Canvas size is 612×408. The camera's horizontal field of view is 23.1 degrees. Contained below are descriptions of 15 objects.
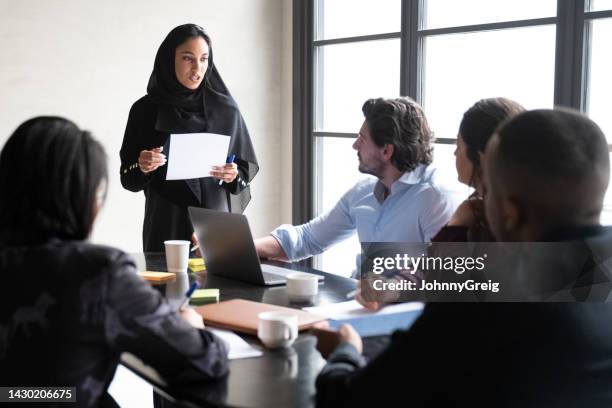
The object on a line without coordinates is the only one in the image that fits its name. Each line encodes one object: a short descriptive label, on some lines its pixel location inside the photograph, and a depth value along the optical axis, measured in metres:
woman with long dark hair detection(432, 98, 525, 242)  3.81
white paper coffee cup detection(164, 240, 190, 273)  4.84
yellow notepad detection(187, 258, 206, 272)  5.06
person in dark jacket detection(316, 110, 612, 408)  2.21
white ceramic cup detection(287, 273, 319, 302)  4.13
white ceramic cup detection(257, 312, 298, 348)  3.23
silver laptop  4.51
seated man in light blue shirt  5.03
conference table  2.65
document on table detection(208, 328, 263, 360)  3.15
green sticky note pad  4.01
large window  6.30
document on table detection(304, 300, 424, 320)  3.58
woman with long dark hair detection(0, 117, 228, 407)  2.64
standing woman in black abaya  6.24
